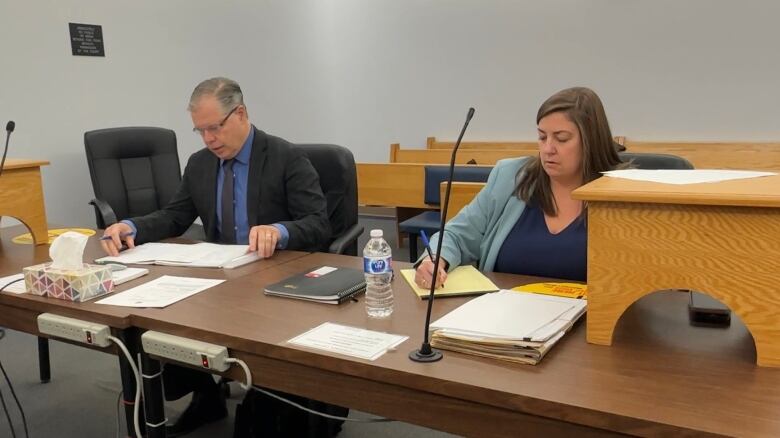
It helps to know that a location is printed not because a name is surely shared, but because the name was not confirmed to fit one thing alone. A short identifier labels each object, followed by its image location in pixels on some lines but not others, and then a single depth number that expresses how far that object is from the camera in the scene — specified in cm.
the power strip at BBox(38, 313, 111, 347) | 138
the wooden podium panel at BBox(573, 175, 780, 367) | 98
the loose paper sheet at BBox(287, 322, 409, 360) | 113
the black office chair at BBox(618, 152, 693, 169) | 190
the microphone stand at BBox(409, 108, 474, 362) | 108
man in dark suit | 214
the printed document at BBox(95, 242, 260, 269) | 180
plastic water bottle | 138
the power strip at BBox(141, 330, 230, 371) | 124
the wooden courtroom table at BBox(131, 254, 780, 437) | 88
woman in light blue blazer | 172
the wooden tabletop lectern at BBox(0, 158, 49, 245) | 200
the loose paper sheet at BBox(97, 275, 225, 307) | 146
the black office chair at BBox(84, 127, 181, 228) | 322
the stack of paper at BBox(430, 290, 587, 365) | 107
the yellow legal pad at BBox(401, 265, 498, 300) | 146
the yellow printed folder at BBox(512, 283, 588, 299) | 140
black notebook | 144
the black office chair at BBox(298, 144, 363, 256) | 243
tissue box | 149
